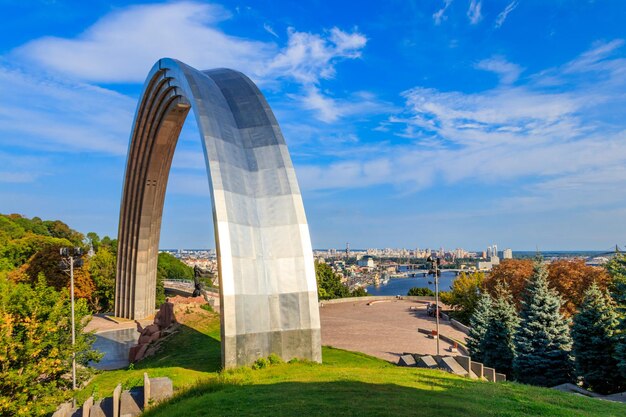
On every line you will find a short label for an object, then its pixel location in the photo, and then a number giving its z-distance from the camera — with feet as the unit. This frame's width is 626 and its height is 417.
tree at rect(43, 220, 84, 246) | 212.86
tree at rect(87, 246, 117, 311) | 123.65
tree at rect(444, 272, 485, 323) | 104.88
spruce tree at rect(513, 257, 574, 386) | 55.52
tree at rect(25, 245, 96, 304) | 113.09
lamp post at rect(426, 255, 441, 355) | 67.34
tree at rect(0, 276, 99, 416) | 31.68
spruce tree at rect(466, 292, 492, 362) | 64.43
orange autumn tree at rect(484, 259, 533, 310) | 97.30
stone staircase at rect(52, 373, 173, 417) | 30.35
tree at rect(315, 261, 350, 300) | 160.97
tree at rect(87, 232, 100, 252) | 200.11
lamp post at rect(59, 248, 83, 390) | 44.60
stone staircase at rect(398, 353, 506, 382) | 46.44
